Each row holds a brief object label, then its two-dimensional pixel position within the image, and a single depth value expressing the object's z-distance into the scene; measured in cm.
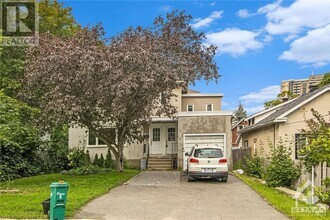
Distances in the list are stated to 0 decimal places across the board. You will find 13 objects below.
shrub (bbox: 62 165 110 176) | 2139
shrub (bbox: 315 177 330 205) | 1120
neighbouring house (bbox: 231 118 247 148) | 4772
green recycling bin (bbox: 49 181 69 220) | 893
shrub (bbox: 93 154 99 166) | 2595
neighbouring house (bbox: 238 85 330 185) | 2081
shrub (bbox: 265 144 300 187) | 1673
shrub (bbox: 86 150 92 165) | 2545
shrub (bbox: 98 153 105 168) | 2586
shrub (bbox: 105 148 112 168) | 2587
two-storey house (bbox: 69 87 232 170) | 2511
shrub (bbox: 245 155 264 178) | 2170
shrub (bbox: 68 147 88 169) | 2516
